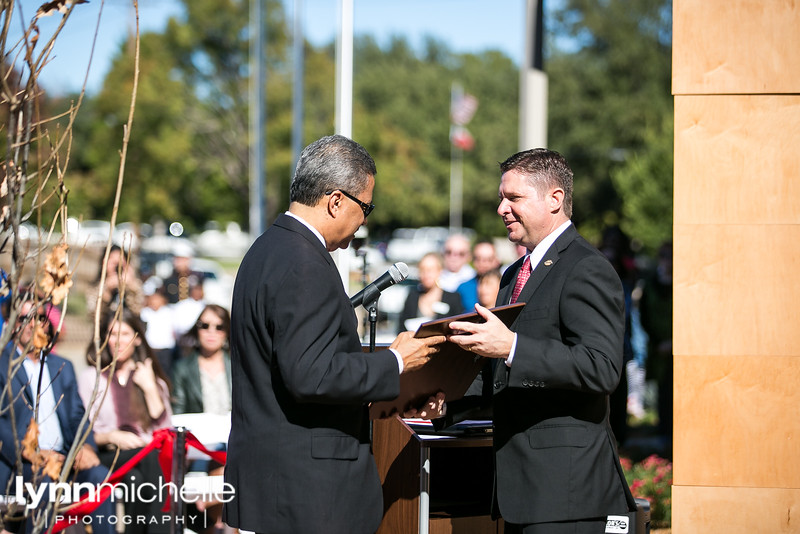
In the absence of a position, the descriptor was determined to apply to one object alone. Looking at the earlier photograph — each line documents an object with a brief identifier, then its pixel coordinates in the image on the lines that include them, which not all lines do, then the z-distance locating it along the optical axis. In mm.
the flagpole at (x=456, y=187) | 62625
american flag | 41188
